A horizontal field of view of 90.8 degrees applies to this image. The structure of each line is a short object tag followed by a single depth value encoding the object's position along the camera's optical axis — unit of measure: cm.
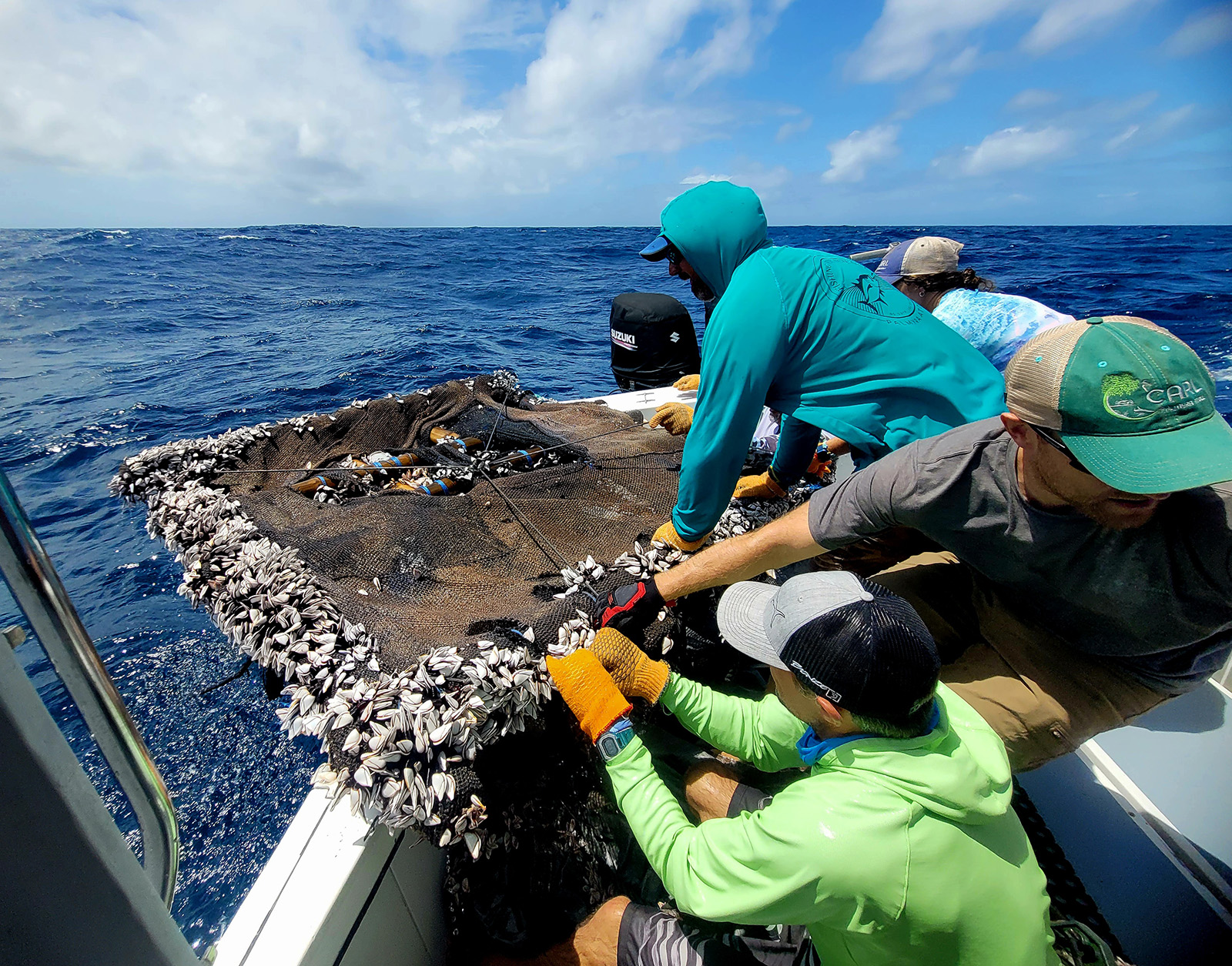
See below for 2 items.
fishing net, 141
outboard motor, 488
